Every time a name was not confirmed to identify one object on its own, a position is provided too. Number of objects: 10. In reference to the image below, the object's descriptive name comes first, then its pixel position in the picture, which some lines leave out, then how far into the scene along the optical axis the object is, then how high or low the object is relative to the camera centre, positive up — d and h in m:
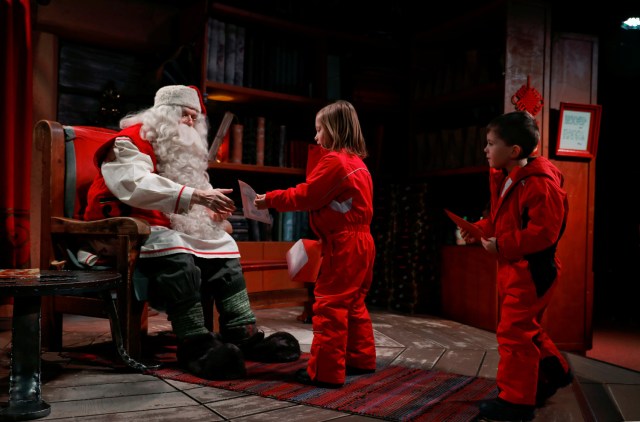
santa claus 2.12 -0.13
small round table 1.57 -0.45
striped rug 1.76 -0.66
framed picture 3.34 +0.44
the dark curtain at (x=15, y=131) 3.06 +0.32
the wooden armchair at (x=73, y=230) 2.11 -0.14
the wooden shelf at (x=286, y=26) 3.70 +1.19
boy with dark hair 1.67 -0.18
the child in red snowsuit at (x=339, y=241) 2.00 -0.16
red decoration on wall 3.31 +0.61
